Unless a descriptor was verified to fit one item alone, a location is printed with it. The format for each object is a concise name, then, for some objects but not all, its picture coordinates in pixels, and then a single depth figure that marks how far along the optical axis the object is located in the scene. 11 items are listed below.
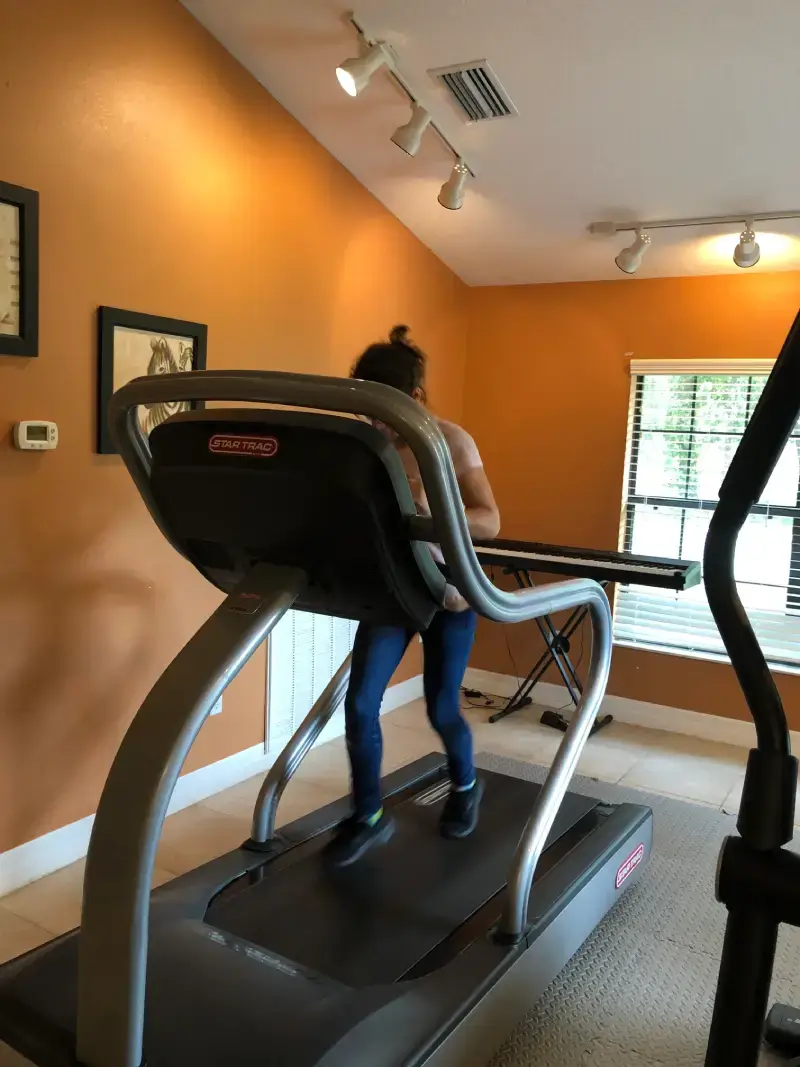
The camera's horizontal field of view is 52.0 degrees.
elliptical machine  0.62
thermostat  2.34
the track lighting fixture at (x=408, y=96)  2.54
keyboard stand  3.94
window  3.87
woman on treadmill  2.28
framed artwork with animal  2.58
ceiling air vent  2.71
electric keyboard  2.13
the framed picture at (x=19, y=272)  2.26
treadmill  1.28
